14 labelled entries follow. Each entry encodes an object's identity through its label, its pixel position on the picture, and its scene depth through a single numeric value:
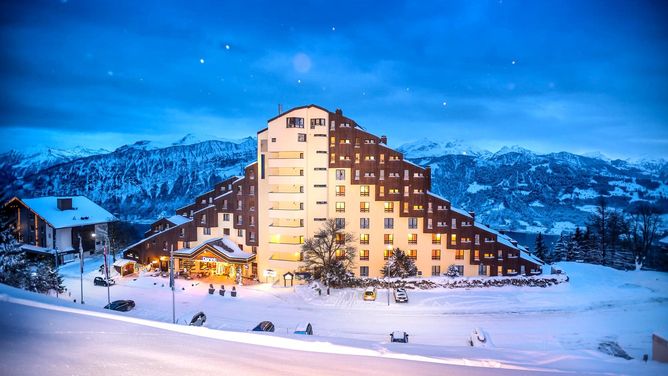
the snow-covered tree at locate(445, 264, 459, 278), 37.81
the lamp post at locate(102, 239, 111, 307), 27.69
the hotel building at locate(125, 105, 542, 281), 39.00
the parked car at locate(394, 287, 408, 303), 32.34
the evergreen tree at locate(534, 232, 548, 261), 57.59
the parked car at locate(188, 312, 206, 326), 25.67
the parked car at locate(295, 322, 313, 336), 22.90
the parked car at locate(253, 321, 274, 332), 23.44
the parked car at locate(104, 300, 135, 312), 27.94
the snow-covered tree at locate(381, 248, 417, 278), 37.34
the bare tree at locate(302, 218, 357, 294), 36.53
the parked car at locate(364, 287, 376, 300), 33.33
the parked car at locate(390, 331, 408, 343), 22.34
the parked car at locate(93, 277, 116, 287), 37.75
